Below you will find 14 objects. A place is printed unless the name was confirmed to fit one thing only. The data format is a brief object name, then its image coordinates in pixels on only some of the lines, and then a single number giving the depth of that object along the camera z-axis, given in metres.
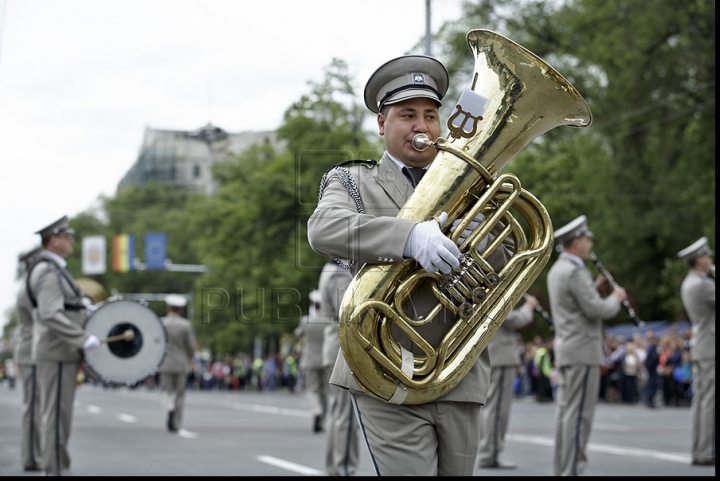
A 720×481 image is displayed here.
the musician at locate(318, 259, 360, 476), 8.68
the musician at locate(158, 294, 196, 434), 14.00
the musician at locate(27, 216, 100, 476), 8.18
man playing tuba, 3.87
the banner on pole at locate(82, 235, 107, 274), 49.88
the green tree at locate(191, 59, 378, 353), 18.33
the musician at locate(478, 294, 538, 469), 9.68
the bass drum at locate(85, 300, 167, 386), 8.49
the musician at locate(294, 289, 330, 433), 13.91
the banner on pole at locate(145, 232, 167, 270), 48.89
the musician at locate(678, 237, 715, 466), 9.45
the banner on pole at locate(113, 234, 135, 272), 50.72
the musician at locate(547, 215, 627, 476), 8.33
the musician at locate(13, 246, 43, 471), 9.45
